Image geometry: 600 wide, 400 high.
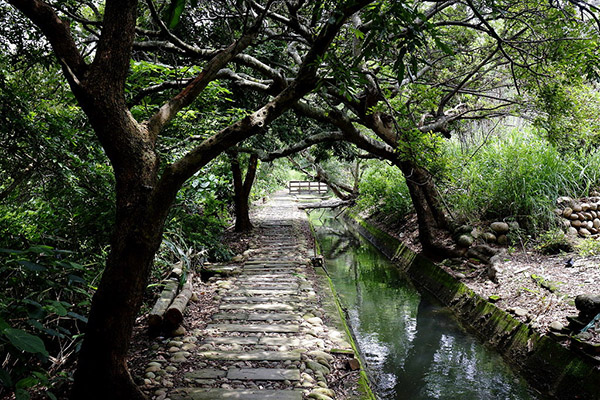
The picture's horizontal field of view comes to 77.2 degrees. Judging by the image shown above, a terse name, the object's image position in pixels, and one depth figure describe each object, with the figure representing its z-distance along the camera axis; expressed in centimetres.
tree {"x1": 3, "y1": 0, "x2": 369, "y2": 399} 237
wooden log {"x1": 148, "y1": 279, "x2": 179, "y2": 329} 382
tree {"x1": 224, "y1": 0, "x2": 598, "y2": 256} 540
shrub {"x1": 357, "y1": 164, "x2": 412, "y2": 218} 1098
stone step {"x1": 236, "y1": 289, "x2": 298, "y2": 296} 525
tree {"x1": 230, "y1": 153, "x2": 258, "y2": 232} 945
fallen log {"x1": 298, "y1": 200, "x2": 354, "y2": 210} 1322
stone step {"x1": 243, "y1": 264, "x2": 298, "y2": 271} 660
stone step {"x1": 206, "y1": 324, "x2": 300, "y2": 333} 402
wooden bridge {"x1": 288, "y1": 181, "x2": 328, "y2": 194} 2847
